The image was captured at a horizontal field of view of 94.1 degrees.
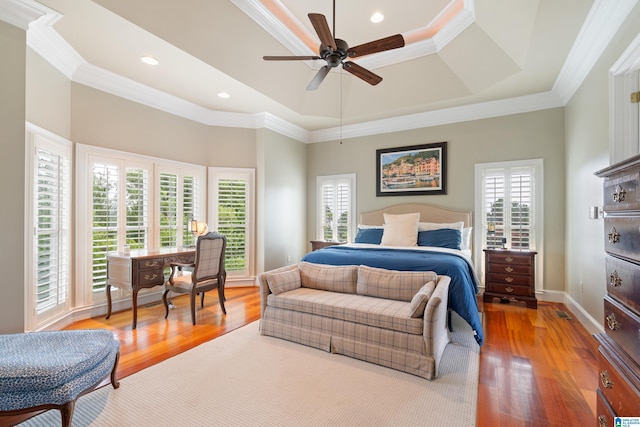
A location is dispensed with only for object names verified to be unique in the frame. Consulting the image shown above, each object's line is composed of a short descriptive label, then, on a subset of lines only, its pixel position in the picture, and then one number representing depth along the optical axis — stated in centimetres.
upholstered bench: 162
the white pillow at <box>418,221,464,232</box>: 475
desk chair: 357
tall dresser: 114
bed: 298
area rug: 189
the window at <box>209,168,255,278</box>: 523
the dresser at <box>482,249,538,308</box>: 416
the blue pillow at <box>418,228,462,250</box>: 438
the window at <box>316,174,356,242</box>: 596
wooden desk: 338
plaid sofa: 239
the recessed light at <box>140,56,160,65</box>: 339
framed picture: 518
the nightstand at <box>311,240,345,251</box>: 566
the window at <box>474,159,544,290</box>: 450
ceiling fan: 239
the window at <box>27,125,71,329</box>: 293
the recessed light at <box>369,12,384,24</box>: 339
